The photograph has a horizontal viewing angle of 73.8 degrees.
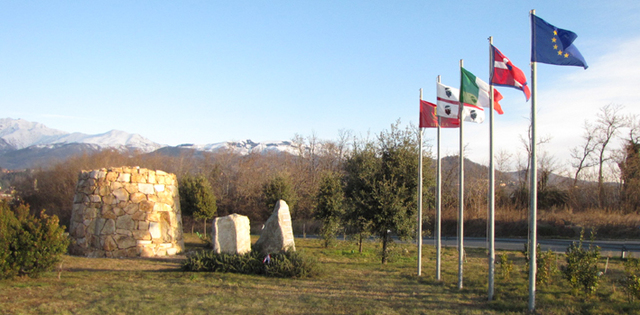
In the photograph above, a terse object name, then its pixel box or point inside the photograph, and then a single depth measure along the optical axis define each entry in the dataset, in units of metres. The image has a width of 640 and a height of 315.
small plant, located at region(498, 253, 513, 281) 11.59
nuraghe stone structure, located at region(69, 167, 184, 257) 16.69
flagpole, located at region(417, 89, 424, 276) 12.65
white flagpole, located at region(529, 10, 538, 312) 7.87
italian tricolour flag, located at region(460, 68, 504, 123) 10.10
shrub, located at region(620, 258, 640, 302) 8.40
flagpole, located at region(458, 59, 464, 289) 10.48
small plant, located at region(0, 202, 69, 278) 10.28
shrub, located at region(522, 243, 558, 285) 10.62
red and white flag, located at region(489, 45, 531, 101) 8.91
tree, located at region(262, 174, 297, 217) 27.55
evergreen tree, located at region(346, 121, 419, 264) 15.29
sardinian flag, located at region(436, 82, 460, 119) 11.82
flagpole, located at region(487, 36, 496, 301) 8.89
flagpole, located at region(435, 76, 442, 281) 11.76
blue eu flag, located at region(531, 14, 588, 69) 7.73
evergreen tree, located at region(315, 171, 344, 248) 22.42
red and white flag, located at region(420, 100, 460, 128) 12.56
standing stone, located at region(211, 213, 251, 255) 13.91
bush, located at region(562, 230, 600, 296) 9.01
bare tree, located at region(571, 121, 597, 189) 38.47
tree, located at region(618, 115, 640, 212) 31.89
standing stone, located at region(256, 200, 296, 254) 13.65
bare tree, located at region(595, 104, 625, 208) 35.12
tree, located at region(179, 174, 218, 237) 26.59
